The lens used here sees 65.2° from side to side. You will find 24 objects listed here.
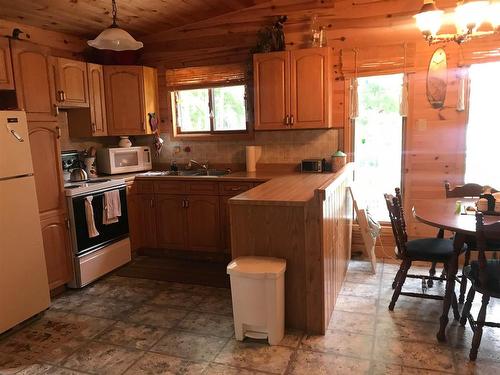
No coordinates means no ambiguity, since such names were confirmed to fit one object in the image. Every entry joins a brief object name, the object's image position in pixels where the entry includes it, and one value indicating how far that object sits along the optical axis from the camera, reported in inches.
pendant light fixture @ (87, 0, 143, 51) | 106.3
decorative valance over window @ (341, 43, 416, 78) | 150.3
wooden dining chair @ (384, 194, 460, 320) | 112.4
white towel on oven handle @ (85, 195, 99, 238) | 142.9
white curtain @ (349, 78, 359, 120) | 159.8
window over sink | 181.9
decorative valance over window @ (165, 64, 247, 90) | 176.7
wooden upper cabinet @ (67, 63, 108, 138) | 166.9
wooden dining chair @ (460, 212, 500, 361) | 87.7
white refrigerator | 108.8
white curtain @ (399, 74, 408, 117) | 152.3
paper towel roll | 174.2
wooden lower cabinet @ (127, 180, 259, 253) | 163.8
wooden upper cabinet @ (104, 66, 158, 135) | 175.3
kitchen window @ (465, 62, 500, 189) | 145.1
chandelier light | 90.0
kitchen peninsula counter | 101.5
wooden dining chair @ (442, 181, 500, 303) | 123.2
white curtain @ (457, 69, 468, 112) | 145.6
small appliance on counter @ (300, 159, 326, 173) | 164.1
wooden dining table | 96.7
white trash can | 97.8
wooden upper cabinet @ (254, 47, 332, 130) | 154.0
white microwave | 173.9
